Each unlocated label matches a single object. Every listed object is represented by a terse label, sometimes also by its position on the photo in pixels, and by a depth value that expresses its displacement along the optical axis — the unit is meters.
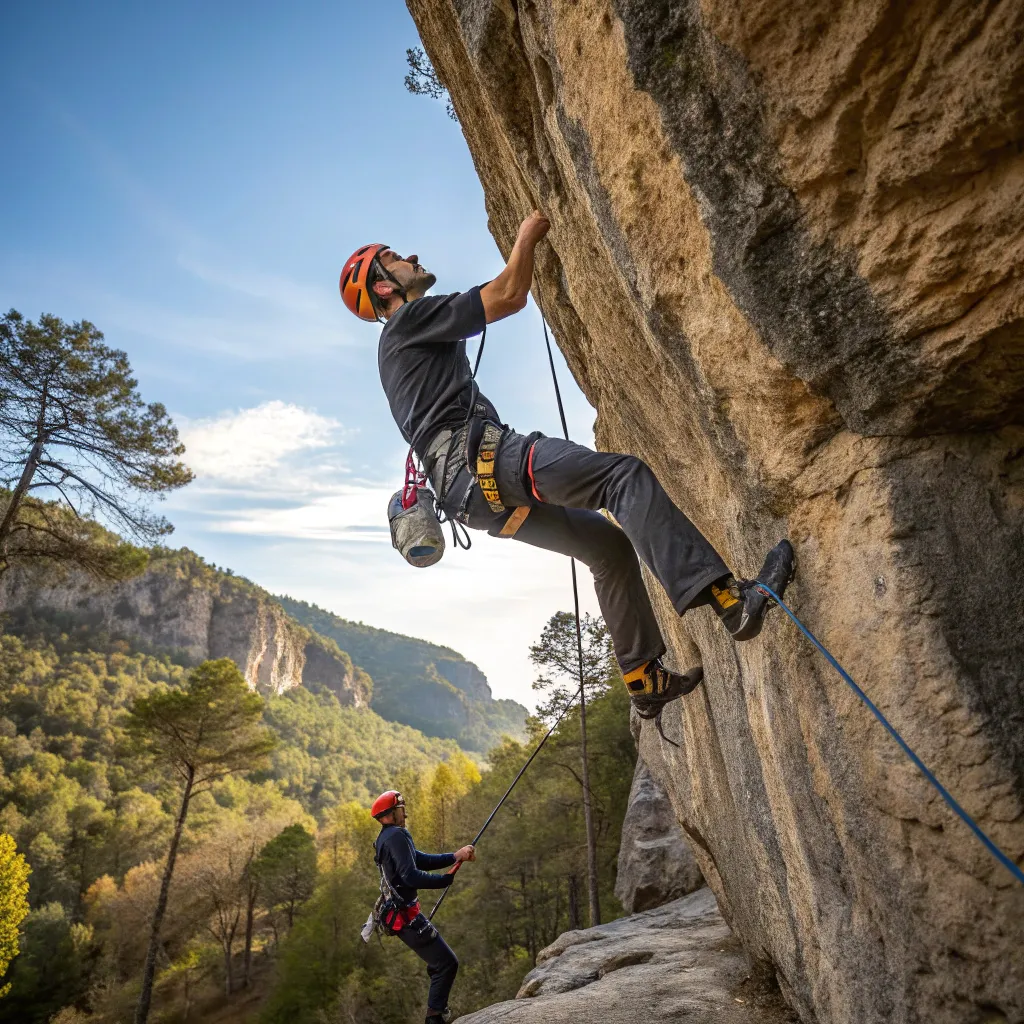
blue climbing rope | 1.41
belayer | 5.39
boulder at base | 3.74
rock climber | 2.80
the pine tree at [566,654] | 18.77
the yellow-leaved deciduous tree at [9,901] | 19.47
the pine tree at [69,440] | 11.00
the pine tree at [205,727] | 18.22
